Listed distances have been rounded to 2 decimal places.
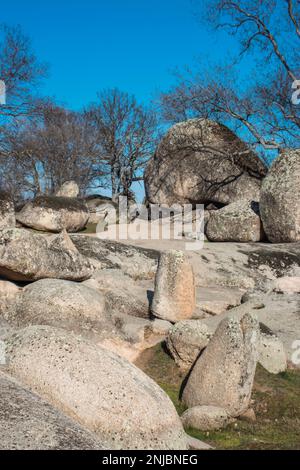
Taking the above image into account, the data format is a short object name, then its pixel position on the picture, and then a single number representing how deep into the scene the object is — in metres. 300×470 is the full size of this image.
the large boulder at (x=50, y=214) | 20.19
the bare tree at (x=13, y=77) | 20.78
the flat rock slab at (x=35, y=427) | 3.67
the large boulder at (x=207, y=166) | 22.66
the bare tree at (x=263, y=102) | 22.89
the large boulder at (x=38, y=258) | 8.99
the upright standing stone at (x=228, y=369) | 7.00
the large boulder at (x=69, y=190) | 27.61
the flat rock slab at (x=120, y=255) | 12.43
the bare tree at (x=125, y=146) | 37.12
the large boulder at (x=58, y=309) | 8.98
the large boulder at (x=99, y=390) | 4.64
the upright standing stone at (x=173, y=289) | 9.84
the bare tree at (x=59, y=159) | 35.38
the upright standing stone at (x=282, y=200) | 16.02
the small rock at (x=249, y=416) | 6.98
